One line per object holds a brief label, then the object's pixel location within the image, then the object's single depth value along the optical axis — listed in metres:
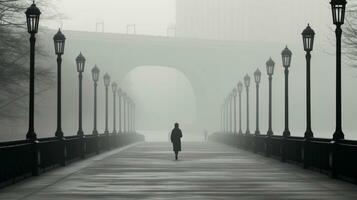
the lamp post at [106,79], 67.73
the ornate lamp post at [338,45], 26.72
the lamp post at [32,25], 29.89
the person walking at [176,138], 42.44
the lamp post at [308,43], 34.75
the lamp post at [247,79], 68.17
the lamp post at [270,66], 50.04
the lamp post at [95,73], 57.16
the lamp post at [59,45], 37.50
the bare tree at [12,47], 54.71
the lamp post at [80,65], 47.85
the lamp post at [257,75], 59.87
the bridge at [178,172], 21.09
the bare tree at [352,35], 58.38
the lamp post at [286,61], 41.88
